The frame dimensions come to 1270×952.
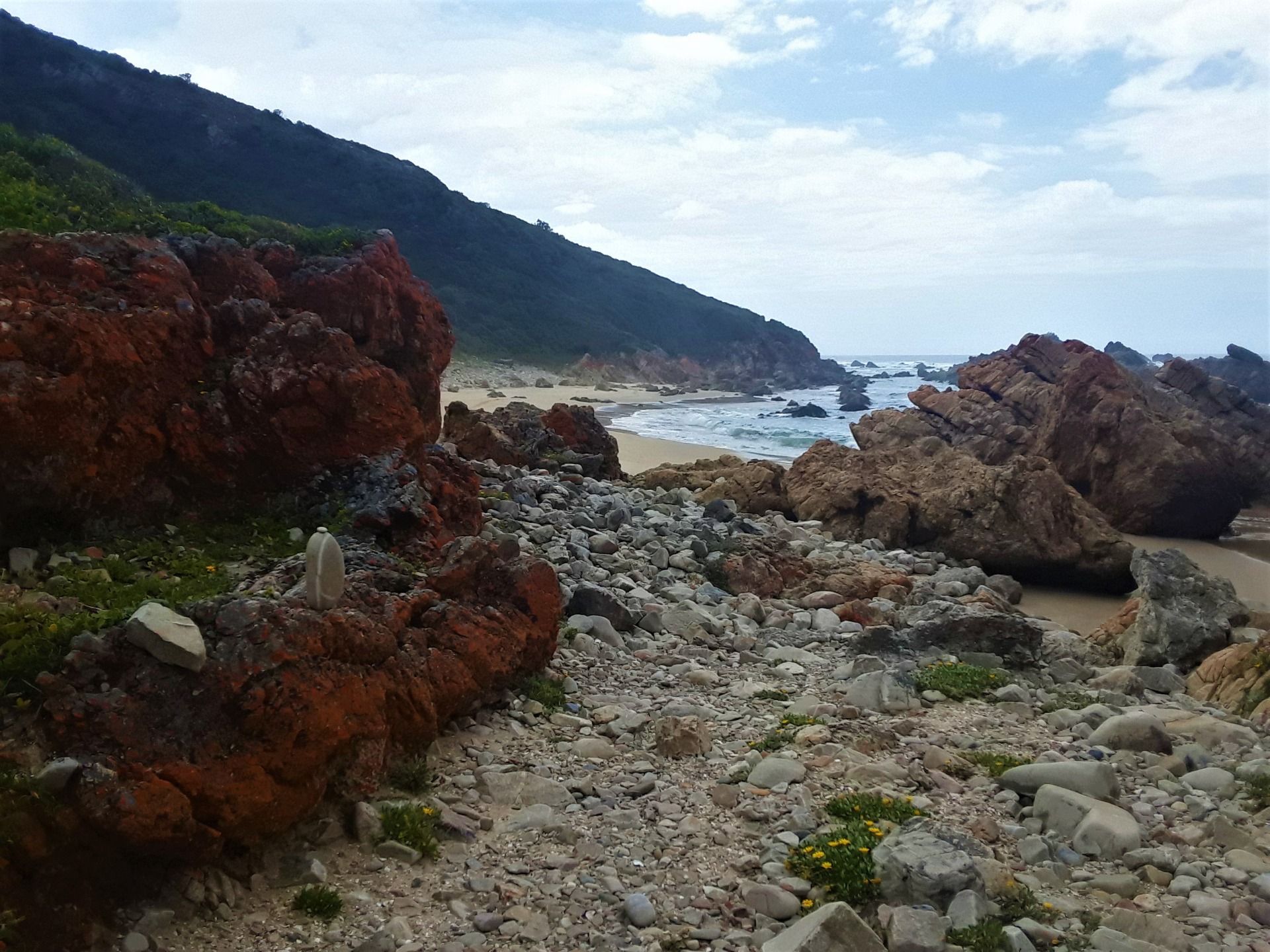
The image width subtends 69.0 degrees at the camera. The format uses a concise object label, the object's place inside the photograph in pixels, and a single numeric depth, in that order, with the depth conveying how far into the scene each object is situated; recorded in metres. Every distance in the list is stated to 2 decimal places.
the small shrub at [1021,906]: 4.41
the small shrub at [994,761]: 6.19
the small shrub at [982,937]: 4.13
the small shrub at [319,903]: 4.20
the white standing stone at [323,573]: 5.51
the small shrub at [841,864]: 4.63
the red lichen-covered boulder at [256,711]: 4.09
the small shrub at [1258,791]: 5.66
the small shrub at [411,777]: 5.42
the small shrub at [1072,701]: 7.75
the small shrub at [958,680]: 7.91
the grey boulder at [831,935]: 4.00
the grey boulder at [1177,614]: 9.84
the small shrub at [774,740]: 6.53
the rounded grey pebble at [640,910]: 4.41
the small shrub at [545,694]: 7.01
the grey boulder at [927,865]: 4.44
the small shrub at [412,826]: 4.84
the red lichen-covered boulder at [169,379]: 6.38
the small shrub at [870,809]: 5.35
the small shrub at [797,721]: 6.96
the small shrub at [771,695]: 7.79
